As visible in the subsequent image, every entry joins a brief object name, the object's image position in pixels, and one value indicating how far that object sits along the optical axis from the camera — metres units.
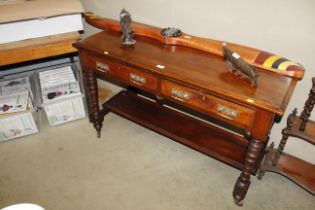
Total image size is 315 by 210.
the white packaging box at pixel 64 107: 2.19
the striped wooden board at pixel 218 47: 1.39
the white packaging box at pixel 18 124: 2.07
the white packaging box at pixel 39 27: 1.73
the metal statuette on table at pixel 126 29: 1.66
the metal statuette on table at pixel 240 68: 1.29
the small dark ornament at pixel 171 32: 1.69
